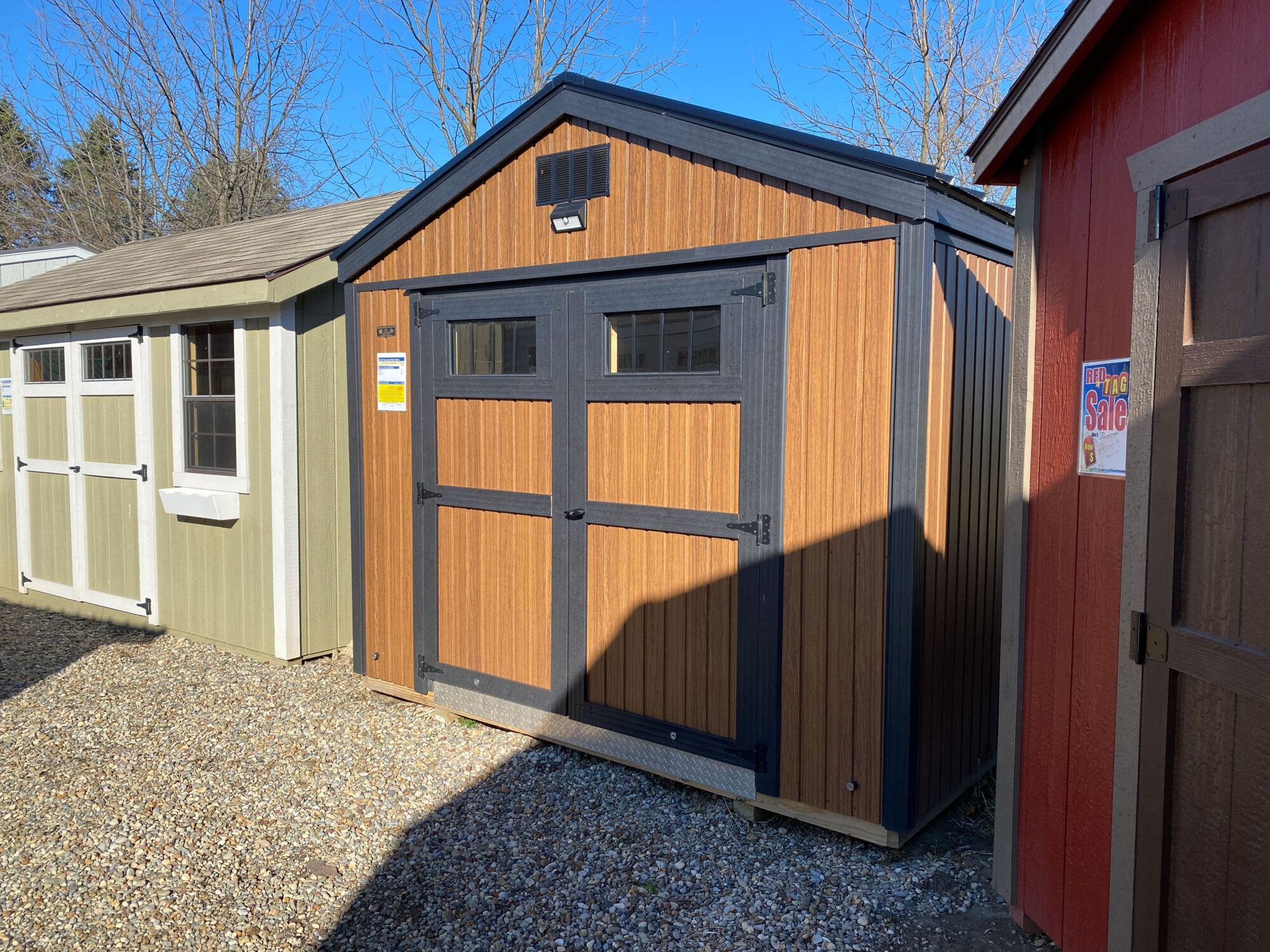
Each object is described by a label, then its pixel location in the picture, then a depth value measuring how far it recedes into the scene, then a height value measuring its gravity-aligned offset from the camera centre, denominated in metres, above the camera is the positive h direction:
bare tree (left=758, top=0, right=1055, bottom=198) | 10.55 +3.95
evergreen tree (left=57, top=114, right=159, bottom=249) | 17.34 +4.66
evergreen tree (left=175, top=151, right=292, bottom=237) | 16.38 +4.39
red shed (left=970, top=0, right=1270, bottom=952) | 1.98 -0.16
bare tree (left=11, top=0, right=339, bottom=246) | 15.86 +5.10
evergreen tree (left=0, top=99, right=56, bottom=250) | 18.64 +4.92
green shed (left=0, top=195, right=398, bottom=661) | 5.86 -0.16
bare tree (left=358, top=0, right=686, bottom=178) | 12.48 +5.12
